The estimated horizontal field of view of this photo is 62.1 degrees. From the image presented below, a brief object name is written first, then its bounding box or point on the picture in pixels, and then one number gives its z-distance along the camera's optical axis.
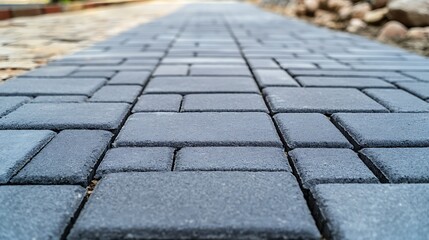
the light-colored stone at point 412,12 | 3.92
